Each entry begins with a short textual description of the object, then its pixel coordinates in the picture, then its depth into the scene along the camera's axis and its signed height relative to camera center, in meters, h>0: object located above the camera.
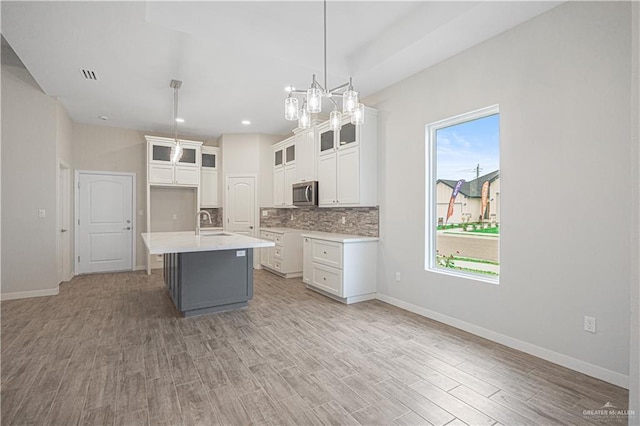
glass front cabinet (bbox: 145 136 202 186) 6.17 +0.95
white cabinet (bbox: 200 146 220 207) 6.90 +0.74
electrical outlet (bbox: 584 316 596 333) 2.32 -0.84
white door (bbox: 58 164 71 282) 5.07 -0.25
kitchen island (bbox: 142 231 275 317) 3.54 -0.76
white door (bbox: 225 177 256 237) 6.73 +0.13
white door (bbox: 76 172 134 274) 6.02 -0.24
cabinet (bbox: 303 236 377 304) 4.11 -0.79
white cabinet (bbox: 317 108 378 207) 4.24 +0.68
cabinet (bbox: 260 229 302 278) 5.80 -0.79
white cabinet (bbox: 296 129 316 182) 5.22 +0.96
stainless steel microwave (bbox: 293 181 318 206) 5.11 +0.30
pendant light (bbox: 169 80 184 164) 4.11 +0.83
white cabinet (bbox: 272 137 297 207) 5.96 +0.80
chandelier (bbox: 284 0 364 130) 2.46 +0.86
